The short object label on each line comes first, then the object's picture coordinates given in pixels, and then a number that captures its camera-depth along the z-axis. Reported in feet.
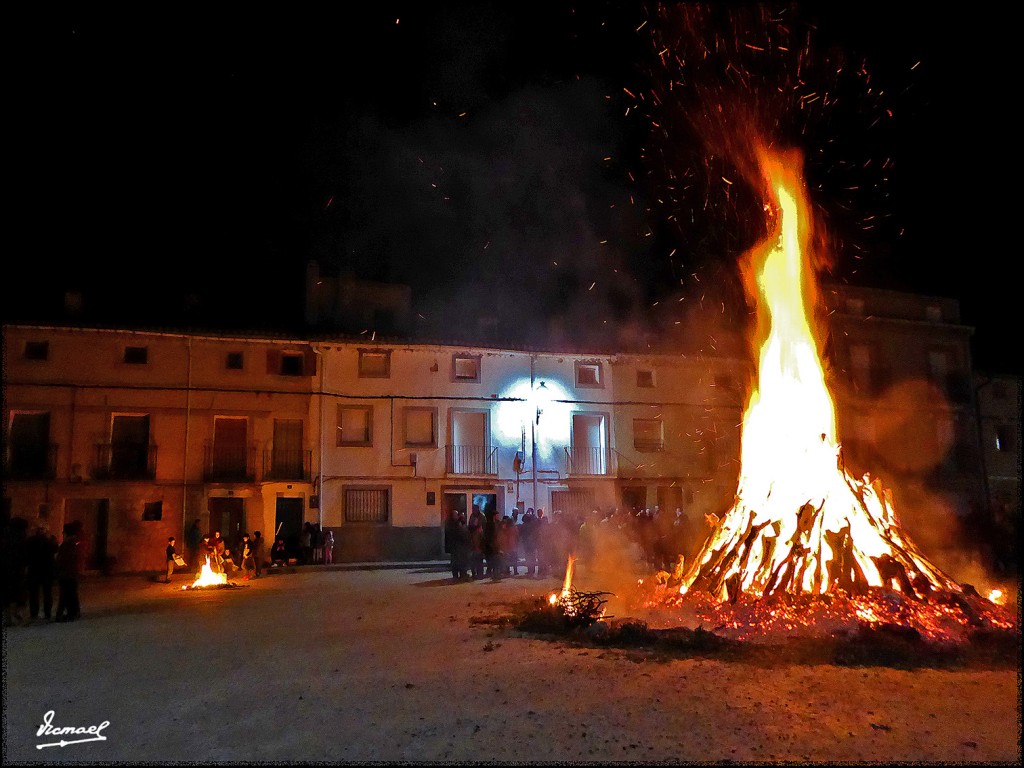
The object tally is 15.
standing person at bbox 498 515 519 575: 58.44
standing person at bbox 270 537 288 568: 79.00
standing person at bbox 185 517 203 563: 63.67
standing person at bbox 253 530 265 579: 66.85
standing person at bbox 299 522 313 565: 81.71
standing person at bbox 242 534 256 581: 65.56
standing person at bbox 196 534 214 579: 57.77
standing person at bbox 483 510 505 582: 57.06
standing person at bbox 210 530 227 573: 58.49
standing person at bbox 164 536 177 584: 63.05
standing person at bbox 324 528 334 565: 83.15
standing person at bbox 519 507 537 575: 59.67
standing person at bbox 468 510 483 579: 57.26
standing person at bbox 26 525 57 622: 39.93
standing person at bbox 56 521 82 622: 39.34
